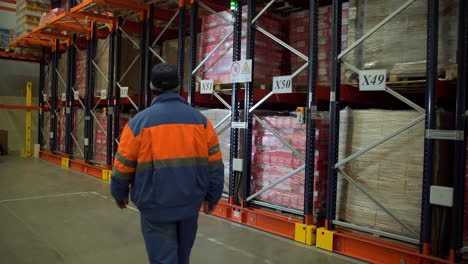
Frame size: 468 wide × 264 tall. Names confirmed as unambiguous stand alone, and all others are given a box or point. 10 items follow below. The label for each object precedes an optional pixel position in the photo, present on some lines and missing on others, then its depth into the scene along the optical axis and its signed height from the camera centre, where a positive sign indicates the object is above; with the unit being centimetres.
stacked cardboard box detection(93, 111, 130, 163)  915 -61
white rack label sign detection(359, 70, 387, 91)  395 +44
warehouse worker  247 -35
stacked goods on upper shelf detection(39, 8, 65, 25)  920 +243
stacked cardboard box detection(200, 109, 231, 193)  579 -27
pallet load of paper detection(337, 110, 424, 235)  387 -51
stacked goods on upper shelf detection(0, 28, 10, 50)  1344 +267
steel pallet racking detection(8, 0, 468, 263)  358 +8
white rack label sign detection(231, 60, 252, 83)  525 +66
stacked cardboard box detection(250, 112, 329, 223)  474 -55
